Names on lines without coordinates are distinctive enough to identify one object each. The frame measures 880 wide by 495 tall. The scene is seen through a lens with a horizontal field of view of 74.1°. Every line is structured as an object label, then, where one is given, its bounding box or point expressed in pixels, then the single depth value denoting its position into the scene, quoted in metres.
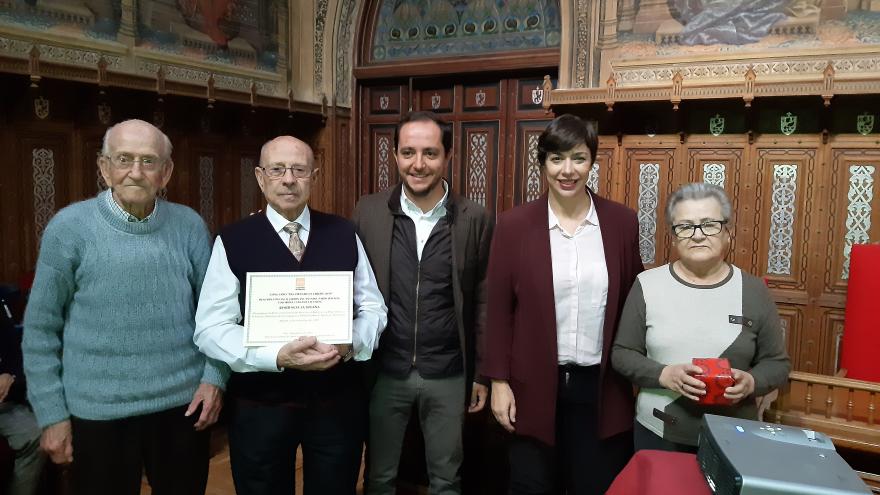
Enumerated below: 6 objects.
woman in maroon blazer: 1.86
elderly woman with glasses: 1.63
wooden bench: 2.23
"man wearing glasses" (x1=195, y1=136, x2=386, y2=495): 1.81
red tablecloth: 0.98
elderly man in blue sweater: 1.71
